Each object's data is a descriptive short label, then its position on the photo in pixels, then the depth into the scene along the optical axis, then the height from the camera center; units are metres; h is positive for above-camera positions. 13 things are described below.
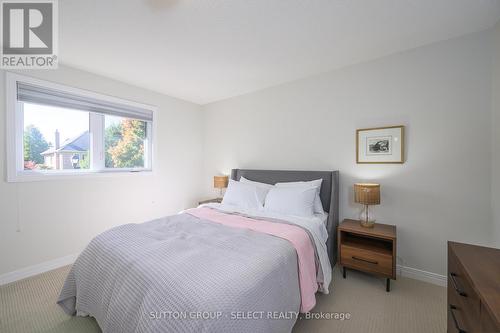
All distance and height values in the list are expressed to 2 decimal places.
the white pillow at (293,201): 2.43 -0.44
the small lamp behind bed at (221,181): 3.71 -0.30
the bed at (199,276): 1.04 -0.67
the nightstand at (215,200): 3.76 -0.65
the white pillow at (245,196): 2.82 -0.43
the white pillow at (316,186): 2.55 -0.27
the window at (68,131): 2.32 +0.45
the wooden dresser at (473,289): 0.83 -0.54
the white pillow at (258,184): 2.99 -0.28
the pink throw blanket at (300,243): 1.63 -0.66
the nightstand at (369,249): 2.03 -0.87
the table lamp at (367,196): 2.23 -0.33
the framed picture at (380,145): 2.32 +0.23
